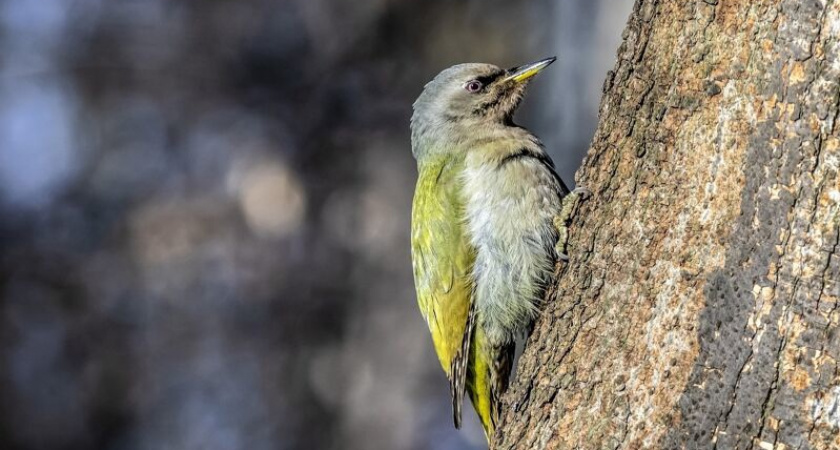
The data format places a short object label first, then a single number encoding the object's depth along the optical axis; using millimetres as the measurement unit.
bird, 7523
